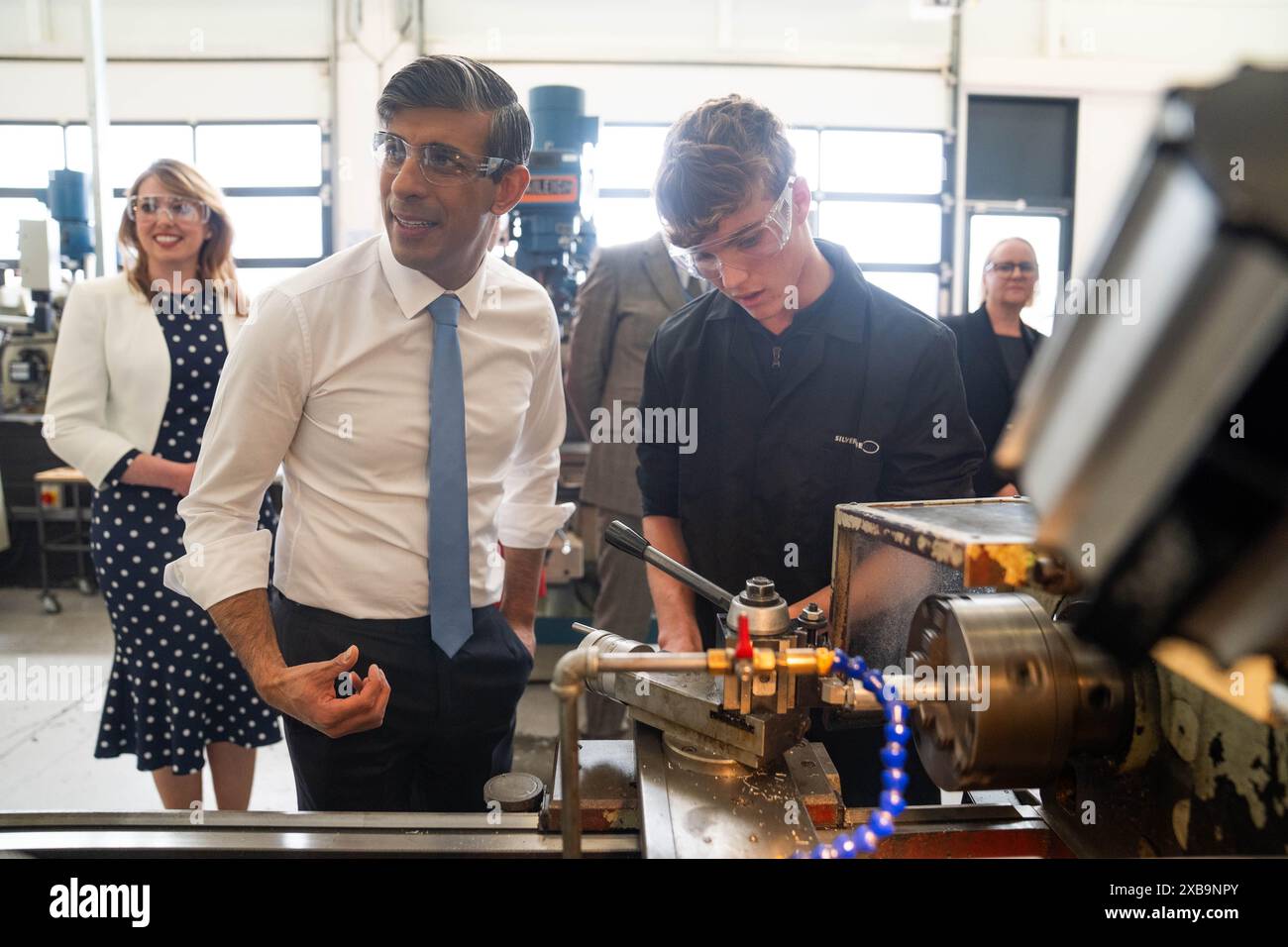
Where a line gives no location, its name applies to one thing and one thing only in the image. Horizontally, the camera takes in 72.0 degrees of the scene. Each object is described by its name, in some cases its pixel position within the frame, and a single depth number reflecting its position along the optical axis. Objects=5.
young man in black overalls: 1.19
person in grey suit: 2.60
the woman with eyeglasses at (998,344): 2.45
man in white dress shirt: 1.10
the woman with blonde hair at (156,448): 1.77
